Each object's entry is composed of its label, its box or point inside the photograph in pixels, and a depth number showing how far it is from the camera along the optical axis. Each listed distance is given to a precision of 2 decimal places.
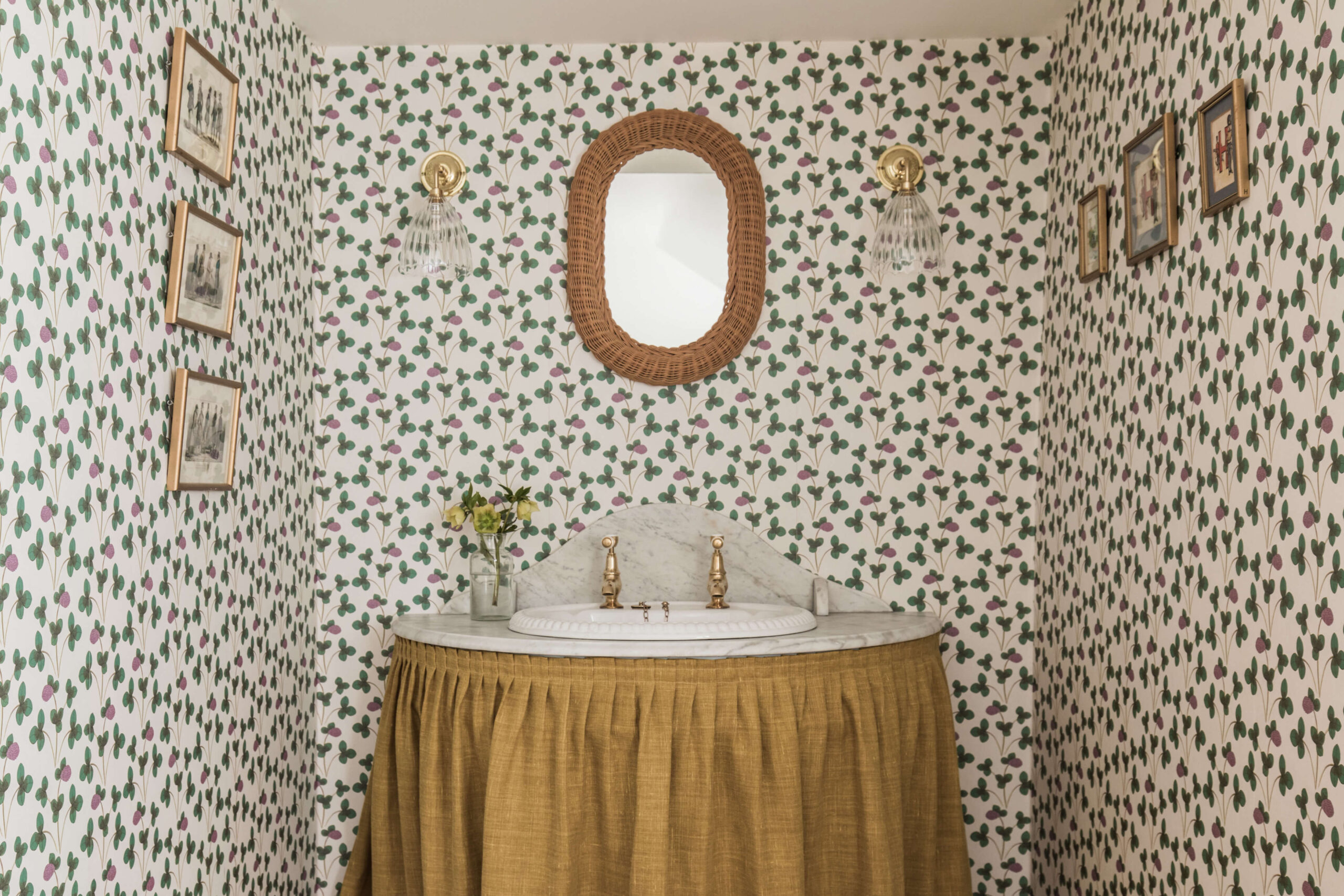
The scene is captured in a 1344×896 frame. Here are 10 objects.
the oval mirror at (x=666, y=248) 2.79
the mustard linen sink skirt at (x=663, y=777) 2.13
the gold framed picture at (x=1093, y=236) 2.38
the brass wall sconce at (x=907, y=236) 2.54
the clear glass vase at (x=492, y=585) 2.65
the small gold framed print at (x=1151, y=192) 1.99
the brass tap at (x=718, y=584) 2.65
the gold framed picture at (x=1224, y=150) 1.70
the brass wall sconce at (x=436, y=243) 2.58
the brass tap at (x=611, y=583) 2.66
